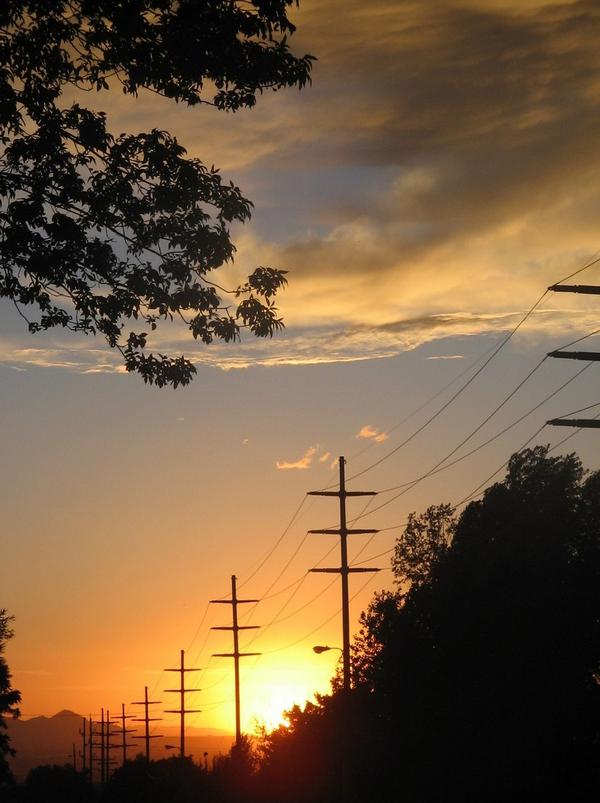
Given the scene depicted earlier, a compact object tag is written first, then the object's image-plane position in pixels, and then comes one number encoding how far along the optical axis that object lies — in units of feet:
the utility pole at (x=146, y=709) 415.74
